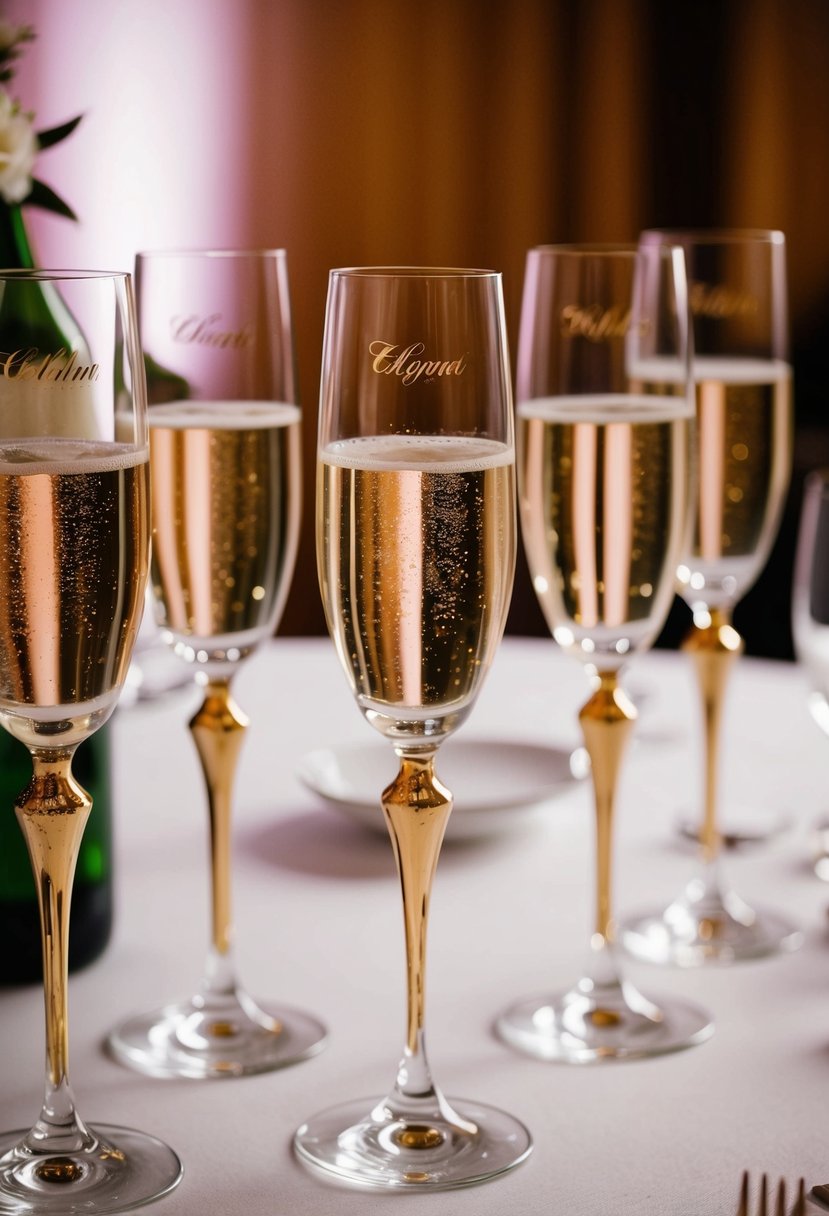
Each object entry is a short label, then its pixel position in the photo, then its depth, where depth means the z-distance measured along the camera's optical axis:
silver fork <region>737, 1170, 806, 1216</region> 0.83
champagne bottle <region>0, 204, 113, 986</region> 1.00
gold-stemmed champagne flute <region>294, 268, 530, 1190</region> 0.87
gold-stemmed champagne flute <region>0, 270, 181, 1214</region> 0.85
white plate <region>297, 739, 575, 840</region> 1.08
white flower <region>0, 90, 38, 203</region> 0.97
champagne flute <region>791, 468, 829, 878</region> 1.02
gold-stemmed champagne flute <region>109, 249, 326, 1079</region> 0.97
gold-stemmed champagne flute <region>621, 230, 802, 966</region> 1.09
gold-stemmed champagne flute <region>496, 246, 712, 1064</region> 0.98
